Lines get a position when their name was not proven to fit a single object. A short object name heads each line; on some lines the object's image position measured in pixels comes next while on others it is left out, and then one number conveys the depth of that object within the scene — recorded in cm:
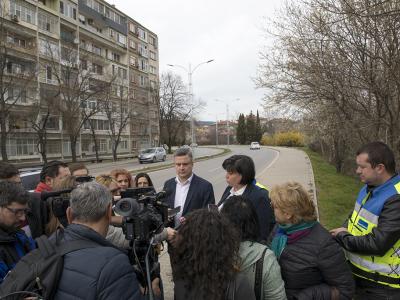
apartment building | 3055
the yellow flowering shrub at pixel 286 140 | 7200
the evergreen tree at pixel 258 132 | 9100
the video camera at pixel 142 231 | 213
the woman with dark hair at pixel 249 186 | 326
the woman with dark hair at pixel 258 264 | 210
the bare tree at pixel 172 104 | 5662
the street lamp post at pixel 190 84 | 3547
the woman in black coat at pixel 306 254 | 229
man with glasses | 233
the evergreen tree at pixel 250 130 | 9131
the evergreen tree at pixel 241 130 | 9350
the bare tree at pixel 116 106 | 4195
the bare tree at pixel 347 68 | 686
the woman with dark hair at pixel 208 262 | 194
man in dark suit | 380
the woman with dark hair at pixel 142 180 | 500
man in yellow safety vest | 235
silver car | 3531
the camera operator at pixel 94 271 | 167
